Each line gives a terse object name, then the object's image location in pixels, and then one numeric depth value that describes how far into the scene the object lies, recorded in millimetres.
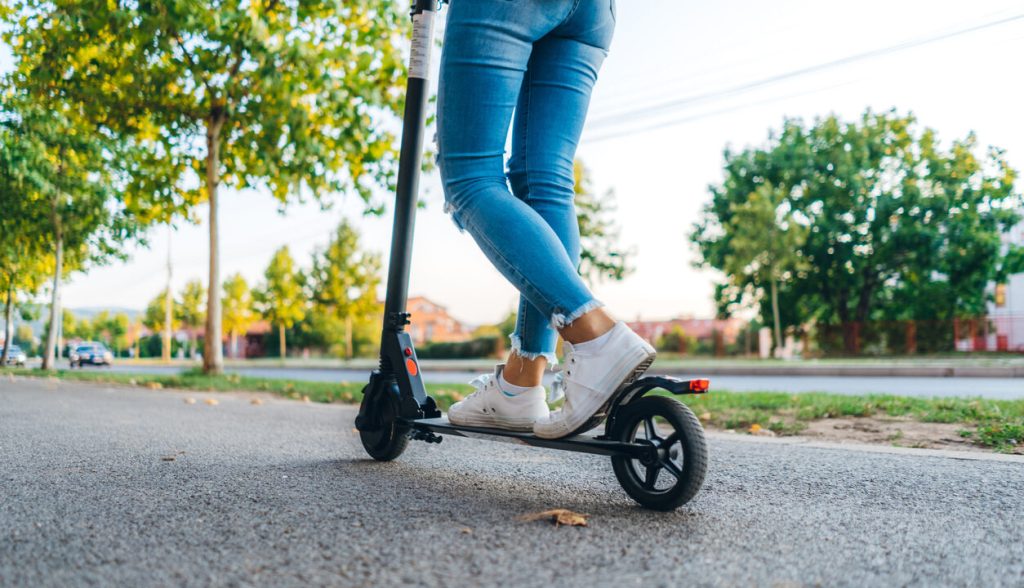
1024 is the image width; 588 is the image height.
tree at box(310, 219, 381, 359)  36750
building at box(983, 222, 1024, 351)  24750
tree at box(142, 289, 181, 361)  48375
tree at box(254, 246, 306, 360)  40219
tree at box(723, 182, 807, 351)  25406
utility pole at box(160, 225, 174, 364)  41156
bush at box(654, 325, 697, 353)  28666
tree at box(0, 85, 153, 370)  11487
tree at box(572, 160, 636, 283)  27031
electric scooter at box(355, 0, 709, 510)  1520
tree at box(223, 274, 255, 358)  45250
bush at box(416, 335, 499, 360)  31188
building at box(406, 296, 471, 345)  76875
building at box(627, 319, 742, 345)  28141
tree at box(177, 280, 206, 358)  49844
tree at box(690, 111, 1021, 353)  26656
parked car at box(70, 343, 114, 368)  37062
